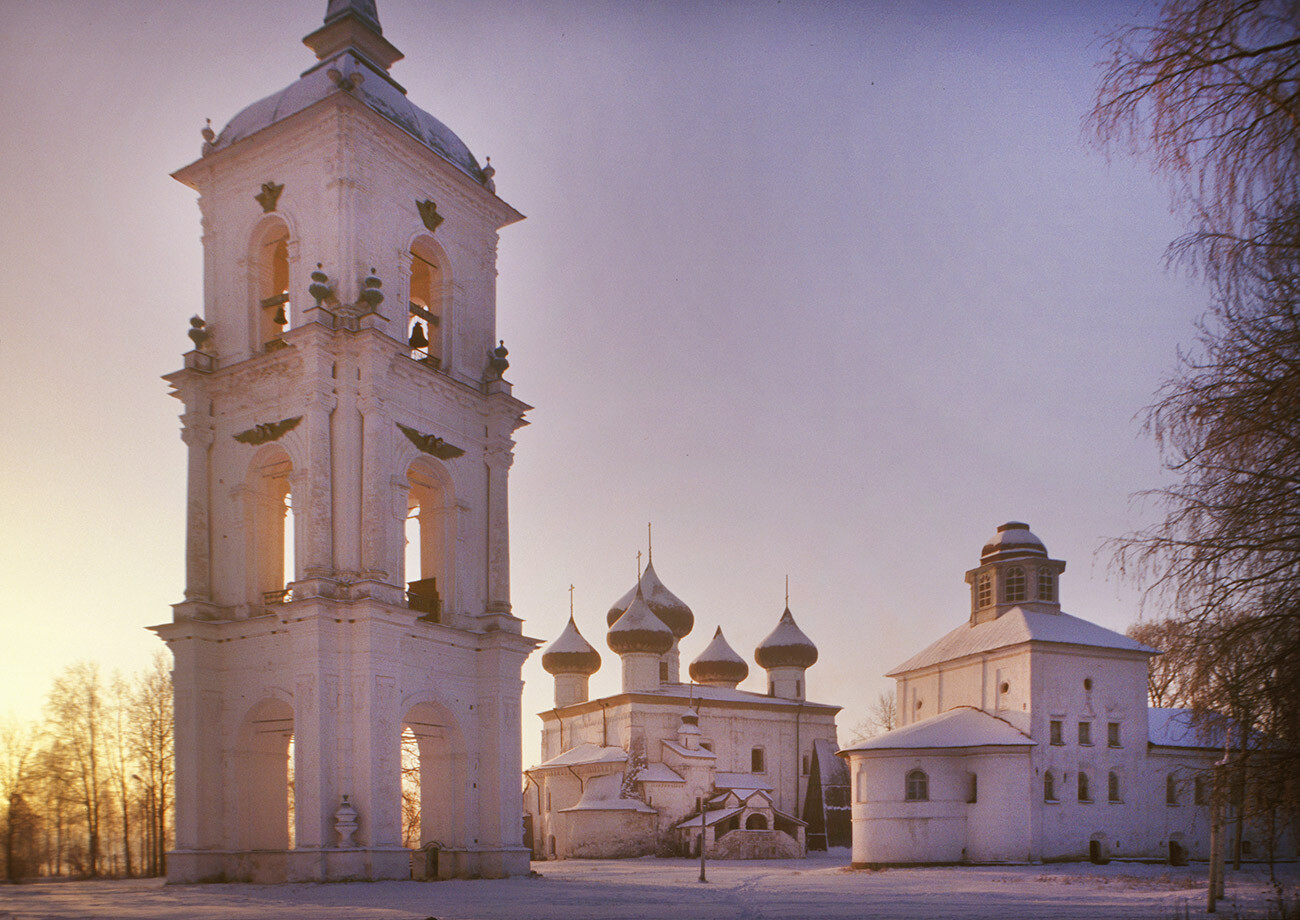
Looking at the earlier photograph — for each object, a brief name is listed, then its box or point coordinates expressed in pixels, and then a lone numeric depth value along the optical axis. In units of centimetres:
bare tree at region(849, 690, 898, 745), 7888
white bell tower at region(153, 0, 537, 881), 2398
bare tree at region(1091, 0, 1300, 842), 887
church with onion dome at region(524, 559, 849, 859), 4788
